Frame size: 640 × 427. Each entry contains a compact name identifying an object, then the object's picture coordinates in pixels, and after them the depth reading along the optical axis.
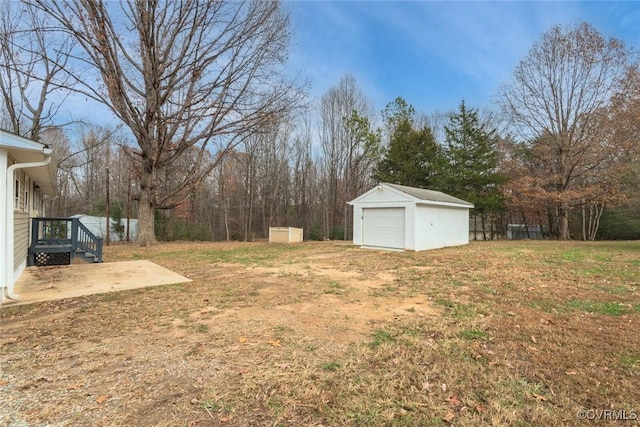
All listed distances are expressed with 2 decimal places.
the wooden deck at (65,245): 8.53
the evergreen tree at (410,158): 22.56
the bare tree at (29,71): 12.48
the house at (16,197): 4.67
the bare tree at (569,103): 17.83
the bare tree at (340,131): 24.70
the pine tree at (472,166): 20.50
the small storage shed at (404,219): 12.82
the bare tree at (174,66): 11.88
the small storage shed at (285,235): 17.38
